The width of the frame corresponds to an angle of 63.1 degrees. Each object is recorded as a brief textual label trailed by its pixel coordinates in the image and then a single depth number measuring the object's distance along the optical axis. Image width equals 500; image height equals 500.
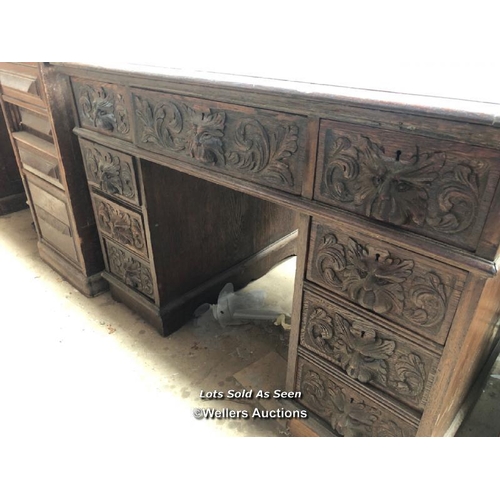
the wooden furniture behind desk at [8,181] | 2.46
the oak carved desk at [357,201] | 0.65
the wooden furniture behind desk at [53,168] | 1.45
